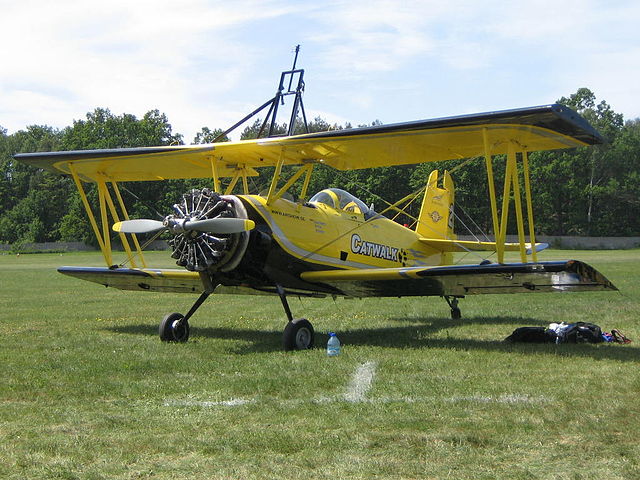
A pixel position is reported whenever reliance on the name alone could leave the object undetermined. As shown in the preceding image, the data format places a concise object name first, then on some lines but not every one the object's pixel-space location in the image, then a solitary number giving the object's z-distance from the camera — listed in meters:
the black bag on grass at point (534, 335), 9.93
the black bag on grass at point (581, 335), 9.82
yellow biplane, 9.37
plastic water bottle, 9.16
